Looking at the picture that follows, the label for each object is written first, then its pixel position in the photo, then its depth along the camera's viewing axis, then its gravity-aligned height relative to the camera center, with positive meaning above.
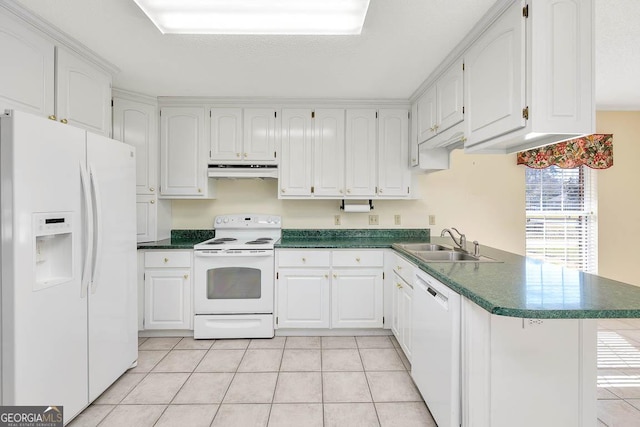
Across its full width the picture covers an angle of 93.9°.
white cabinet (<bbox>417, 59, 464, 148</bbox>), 2.11 +0.83
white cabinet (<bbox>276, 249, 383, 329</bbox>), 2.86 -0.74
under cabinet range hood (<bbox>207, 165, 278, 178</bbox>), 3.04 +0.41
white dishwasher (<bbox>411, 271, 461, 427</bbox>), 1.42 -0.73
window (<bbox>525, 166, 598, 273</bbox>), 3.57 -0.05
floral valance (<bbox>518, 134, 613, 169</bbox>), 3.35 +0.67
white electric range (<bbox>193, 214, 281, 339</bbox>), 2.79 -0.74
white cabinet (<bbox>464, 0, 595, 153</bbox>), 1.41 +0.69
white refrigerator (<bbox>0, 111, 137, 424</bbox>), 1.39 -0.29
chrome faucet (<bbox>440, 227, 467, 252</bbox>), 2.42 -0.25
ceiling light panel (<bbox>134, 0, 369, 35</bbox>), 1.63 +1.13
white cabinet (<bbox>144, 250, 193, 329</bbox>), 2.84 -0.74
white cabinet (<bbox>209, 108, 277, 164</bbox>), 3.10 +0.80
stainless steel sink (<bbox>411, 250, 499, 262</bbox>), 2.35 -0.35
